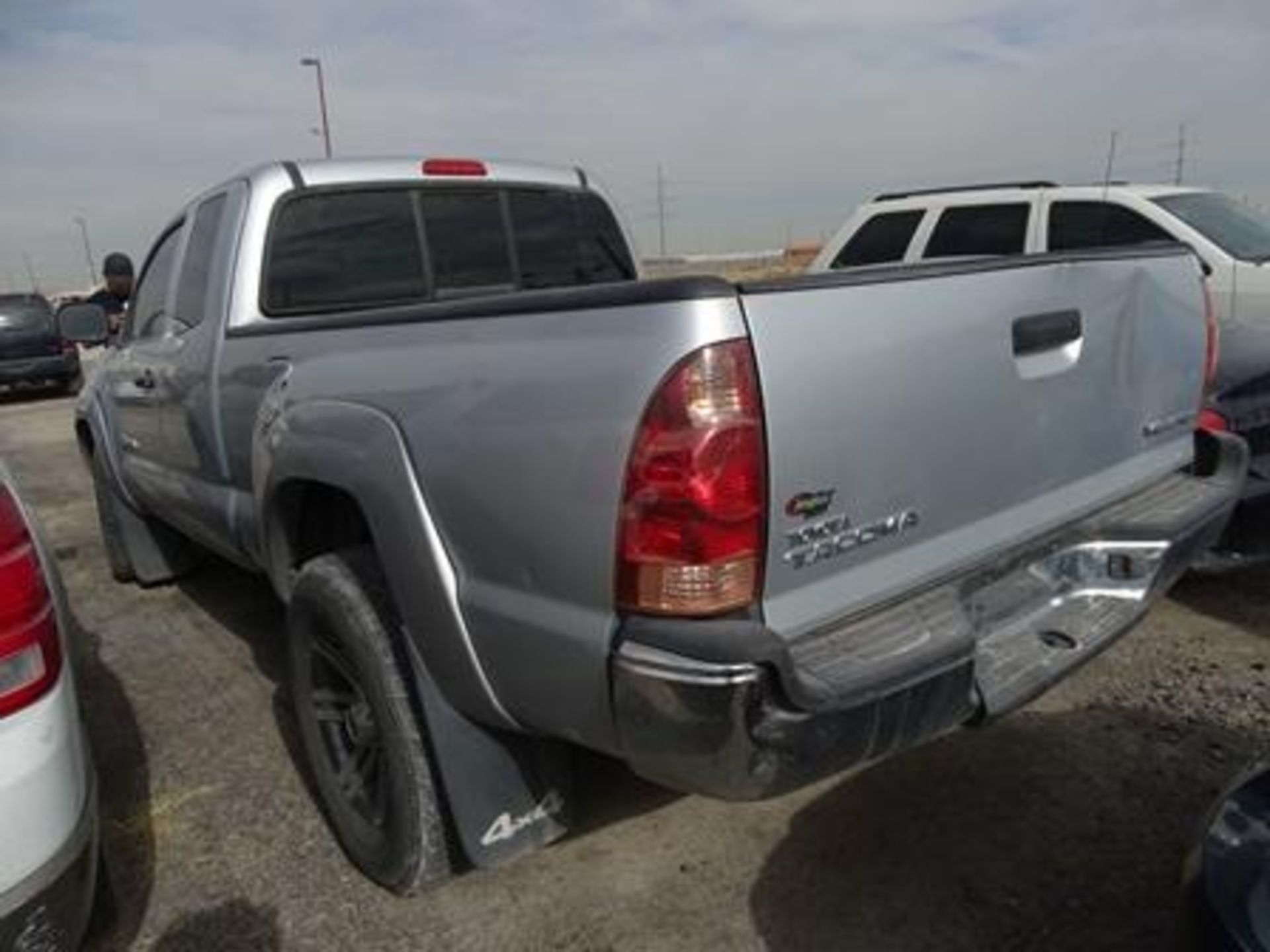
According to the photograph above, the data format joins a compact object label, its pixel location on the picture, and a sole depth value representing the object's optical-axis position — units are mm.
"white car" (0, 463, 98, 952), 1878
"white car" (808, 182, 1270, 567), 7625
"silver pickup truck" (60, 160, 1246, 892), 1854
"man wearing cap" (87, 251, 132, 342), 9492
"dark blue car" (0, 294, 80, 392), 16219
